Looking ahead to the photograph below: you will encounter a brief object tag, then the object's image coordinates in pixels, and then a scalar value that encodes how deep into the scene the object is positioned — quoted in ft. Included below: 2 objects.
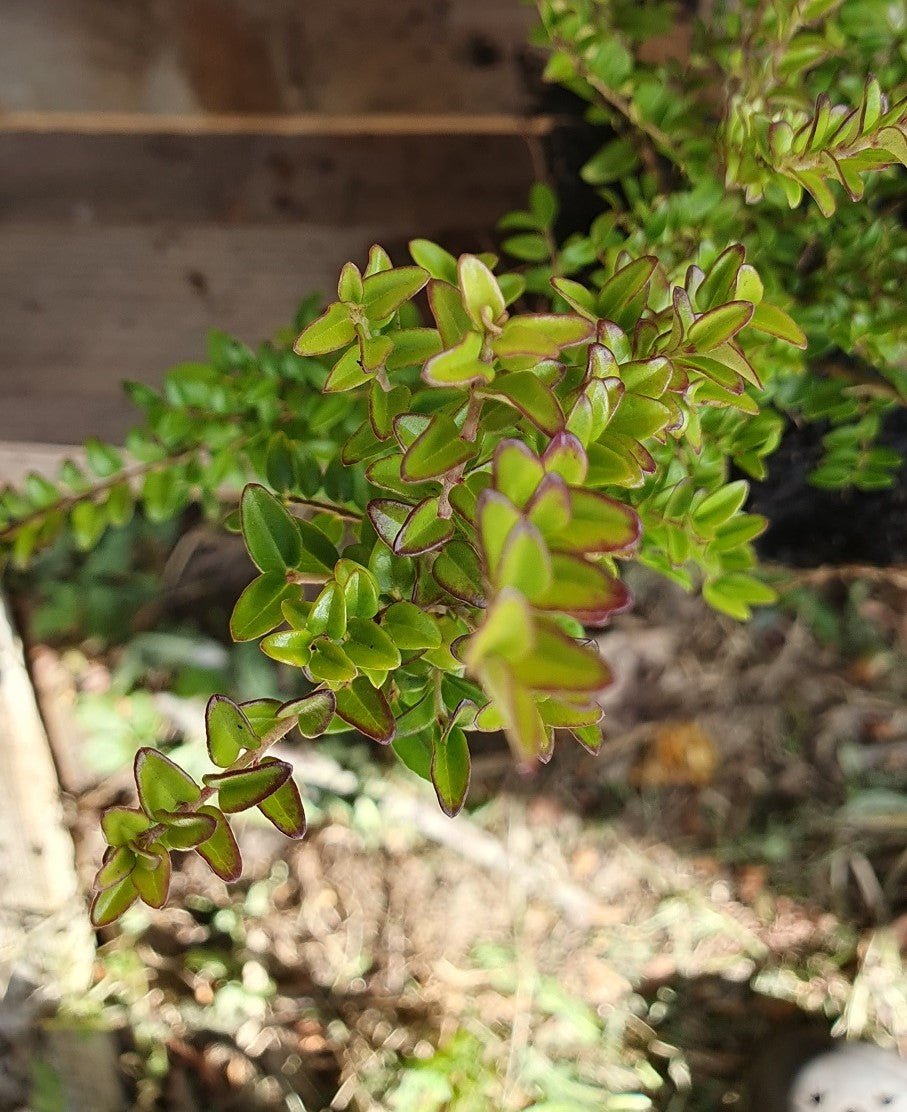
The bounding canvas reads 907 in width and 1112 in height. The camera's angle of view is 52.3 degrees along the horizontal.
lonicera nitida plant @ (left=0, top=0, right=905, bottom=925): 0.36
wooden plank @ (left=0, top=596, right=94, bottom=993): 1.20
